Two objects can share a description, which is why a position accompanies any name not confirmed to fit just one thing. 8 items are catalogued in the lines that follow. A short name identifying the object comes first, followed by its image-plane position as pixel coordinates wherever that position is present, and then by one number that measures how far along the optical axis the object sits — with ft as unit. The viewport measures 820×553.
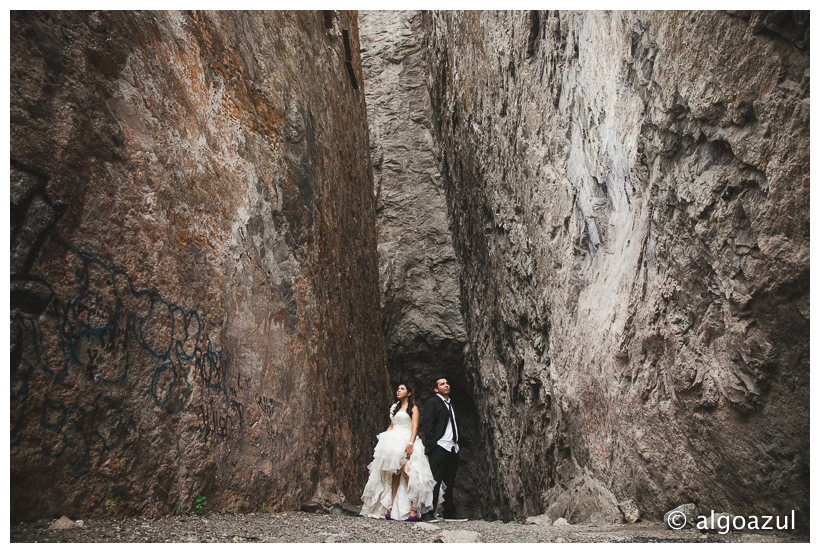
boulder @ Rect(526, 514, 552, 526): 16.28
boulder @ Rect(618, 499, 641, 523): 13.11
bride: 17.25
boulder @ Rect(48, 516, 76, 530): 8.95
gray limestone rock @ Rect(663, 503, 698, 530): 11.16
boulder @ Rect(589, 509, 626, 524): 13.73
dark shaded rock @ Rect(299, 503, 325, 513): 16.08
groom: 18.98
